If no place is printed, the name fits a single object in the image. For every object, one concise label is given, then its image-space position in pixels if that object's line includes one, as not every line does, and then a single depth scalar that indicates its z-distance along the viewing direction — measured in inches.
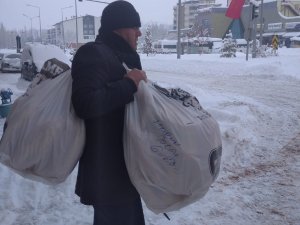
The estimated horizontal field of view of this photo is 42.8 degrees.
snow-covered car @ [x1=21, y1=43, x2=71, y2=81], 546.1
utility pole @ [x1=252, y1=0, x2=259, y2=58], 976.3
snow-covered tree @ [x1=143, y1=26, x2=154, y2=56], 1839.3
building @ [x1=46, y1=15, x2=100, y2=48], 2293.8
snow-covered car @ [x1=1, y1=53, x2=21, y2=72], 914.7
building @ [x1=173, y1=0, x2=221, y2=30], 5027.6
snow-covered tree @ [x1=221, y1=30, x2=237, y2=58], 1235.2
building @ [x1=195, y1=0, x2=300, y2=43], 2896.2
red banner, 1038.7
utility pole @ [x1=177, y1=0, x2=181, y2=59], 1133.4
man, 78.2
